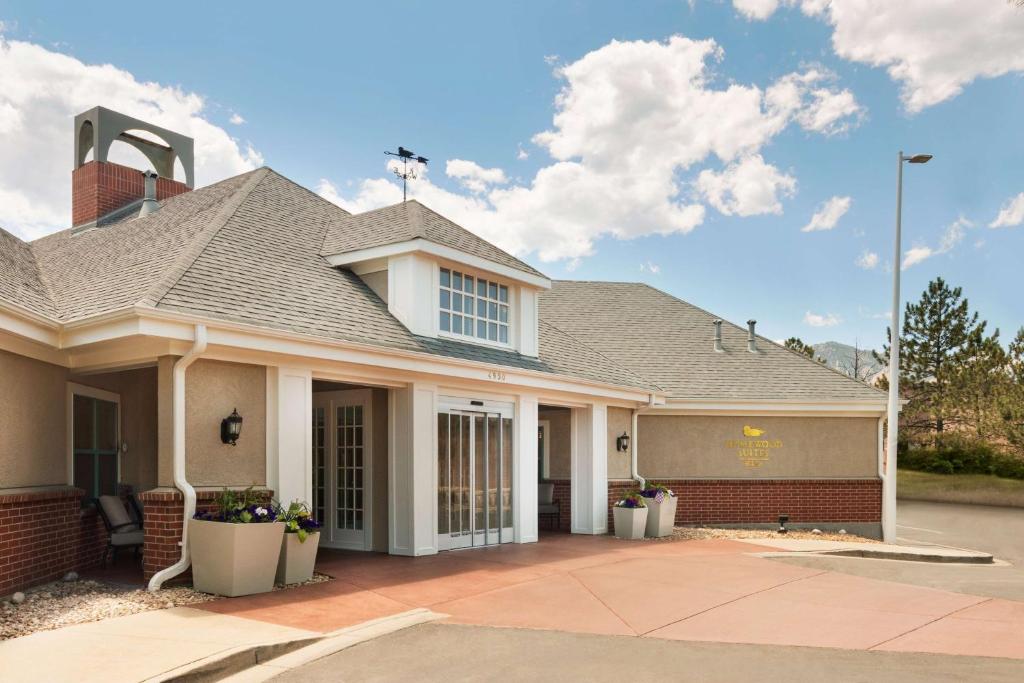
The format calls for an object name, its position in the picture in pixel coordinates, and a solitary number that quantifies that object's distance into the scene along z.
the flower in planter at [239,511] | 8.93
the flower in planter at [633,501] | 15.63
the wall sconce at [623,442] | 17.11
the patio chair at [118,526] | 10.35
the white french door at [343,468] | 12.88
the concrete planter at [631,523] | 15.41
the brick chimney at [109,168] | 17.48
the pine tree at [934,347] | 35.88
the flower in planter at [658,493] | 15.71
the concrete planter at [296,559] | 9.43
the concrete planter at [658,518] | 15.65
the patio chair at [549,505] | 16.73
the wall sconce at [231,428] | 9.43
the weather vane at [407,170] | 16.89
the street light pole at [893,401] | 16.94
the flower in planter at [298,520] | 9.48
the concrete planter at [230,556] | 8.65
